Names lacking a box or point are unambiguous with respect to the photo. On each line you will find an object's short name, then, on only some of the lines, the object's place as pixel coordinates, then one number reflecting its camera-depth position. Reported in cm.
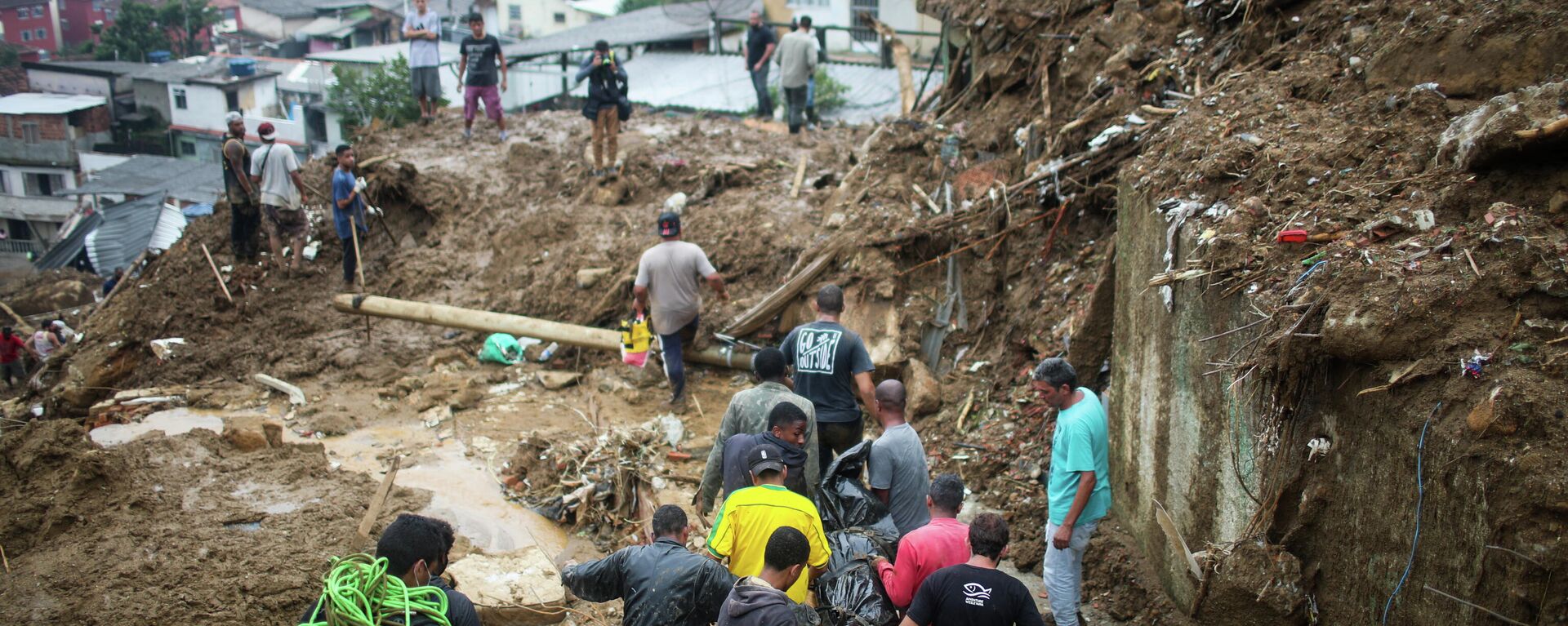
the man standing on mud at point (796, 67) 1398
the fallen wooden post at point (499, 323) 912
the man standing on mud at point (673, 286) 832
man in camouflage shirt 539
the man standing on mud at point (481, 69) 1402
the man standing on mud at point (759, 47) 1529
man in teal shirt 488
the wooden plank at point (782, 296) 890
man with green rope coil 351
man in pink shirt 427
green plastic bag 983
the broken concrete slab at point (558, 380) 927
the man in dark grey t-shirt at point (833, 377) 609
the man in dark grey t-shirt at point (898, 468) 517
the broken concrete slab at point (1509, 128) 385
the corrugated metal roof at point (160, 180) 2853
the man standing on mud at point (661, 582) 403
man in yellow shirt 432
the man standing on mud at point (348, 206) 1073
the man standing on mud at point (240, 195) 1071
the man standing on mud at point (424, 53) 1398
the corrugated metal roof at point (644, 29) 2302
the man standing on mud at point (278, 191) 1059
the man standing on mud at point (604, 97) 1189
